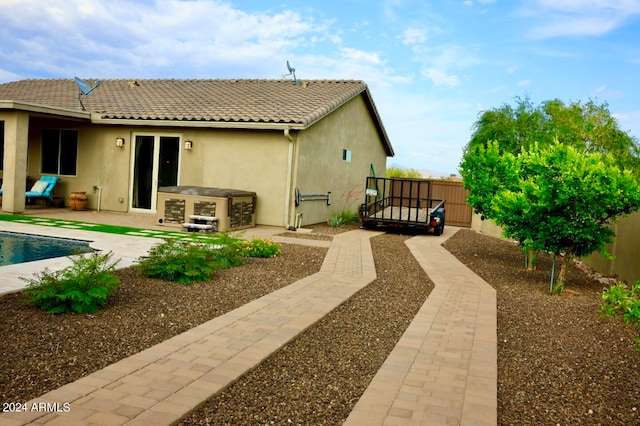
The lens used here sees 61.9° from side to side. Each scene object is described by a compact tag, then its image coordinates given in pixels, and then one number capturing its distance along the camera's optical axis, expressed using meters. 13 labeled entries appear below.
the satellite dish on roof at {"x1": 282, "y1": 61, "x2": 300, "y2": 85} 19.33
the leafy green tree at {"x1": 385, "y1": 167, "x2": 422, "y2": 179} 26.77
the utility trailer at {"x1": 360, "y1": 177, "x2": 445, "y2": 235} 16.06
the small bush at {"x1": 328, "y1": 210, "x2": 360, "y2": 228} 16.83
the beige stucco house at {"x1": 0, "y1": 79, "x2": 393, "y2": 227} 14.38
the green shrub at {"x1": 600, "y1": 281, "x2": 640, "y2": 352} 3.44
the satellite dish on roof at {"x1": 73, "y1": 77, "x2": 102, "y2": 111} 17.38
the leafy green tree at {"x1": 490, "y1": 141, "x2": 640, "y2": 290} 7.35
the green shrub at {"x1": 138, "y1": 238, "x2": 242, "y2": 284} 7.20
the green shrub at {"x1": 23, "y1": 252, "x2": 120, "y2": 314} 5.25
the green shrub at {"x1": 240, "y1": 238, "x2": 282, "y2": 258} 9.68
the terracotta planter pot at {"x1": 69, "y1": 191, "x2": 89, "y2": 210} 15.96
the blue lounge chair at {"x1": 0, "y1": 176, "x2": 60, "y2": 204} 15.93
